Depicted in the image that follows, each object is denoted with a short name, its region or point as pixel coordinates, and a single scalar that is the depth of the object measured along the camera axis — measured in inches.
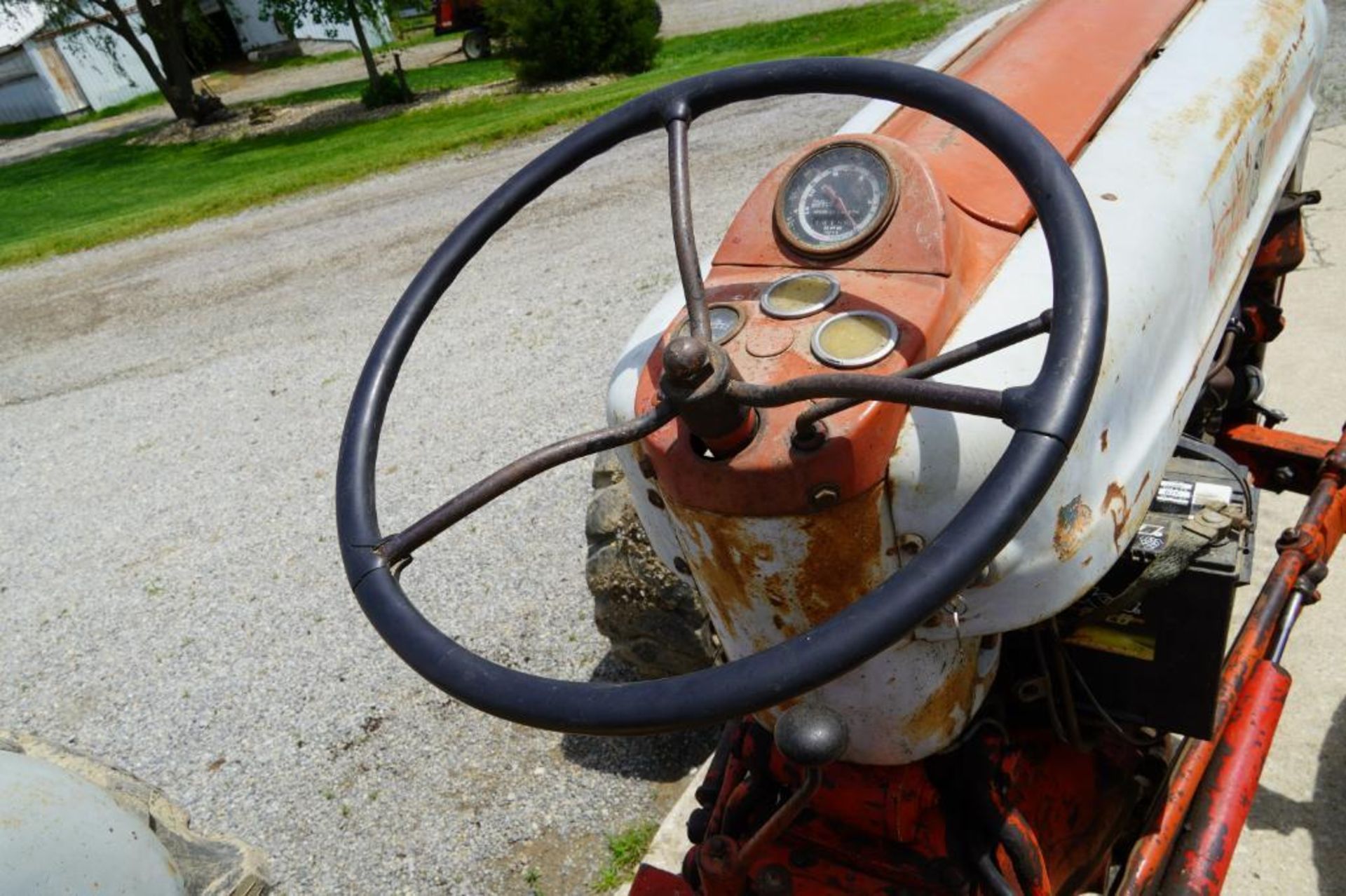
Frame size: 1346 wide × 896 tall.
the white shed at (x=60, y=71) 833.5
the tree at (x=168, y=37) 590.6
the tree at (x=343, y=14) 532.7
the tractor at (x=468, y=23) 700.7
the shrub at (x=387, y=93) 557.0
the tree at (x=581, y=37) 514.3
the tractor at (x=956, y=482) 37.1
